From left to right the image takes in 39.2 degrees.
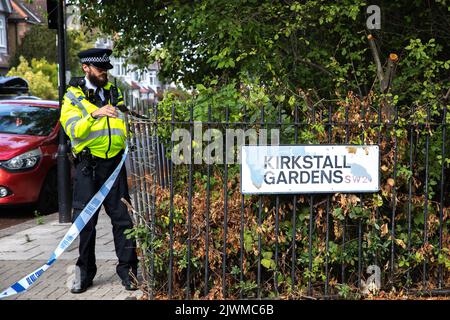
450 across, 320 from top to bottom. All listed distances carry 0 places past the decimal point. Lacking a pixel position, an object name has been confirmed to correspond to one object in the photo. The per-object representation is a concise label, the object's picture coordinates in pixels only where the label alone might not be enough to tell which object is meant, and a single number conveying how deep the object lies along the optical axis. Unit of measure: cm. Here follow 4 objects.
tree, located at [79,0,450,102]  645
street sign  486
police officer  518
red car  918
